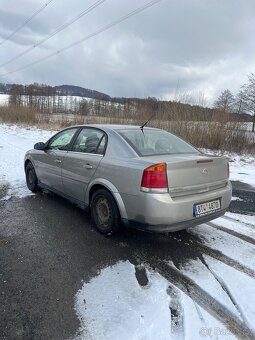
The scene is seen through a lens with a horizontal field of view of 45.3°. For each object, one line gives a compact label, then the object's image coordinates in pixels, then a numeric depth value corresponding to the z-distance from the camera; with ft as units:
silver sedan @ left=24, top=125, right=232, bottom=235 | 11.63
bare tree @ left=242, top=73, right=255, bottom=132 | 135.03
